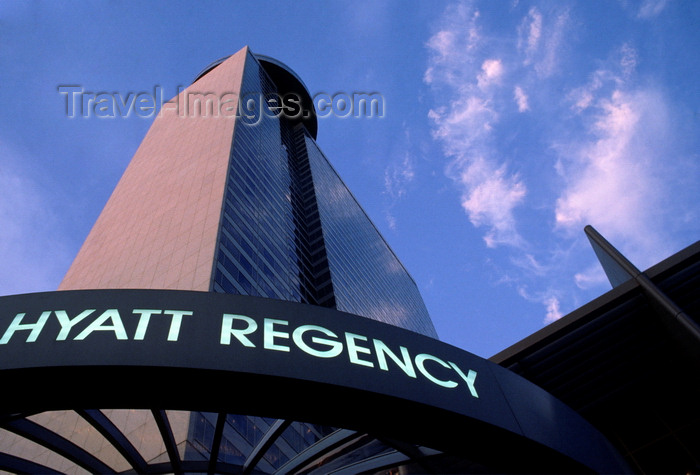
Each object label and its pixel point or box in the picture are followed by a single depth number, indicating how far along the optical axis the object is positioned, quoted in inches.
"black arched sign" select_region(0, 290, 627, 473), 313.4
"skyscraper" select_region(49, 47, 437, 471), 1348.4
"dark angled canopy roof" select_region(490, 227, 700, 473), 575.8
